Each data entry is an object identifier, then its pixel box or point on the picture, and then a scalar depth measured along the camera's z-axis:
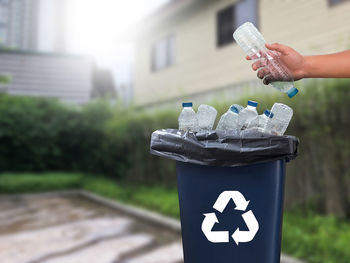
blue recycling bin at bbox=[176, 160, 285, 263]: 1.39
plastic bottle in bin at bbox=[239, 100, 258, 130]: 1.44
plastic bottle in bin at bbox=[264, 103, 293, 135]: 1.50
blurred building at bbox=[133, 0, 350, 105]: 6.01
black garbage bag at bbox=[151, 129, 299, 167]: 1.37
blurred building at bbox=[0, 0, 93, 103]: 11.22
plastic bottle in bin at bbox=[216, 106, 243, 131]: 1.50
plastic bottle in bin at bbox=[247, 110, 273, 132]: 1.46
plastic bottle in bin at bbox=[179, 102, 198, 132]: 1.53
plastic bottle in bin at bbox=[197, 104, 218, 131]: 1.55
